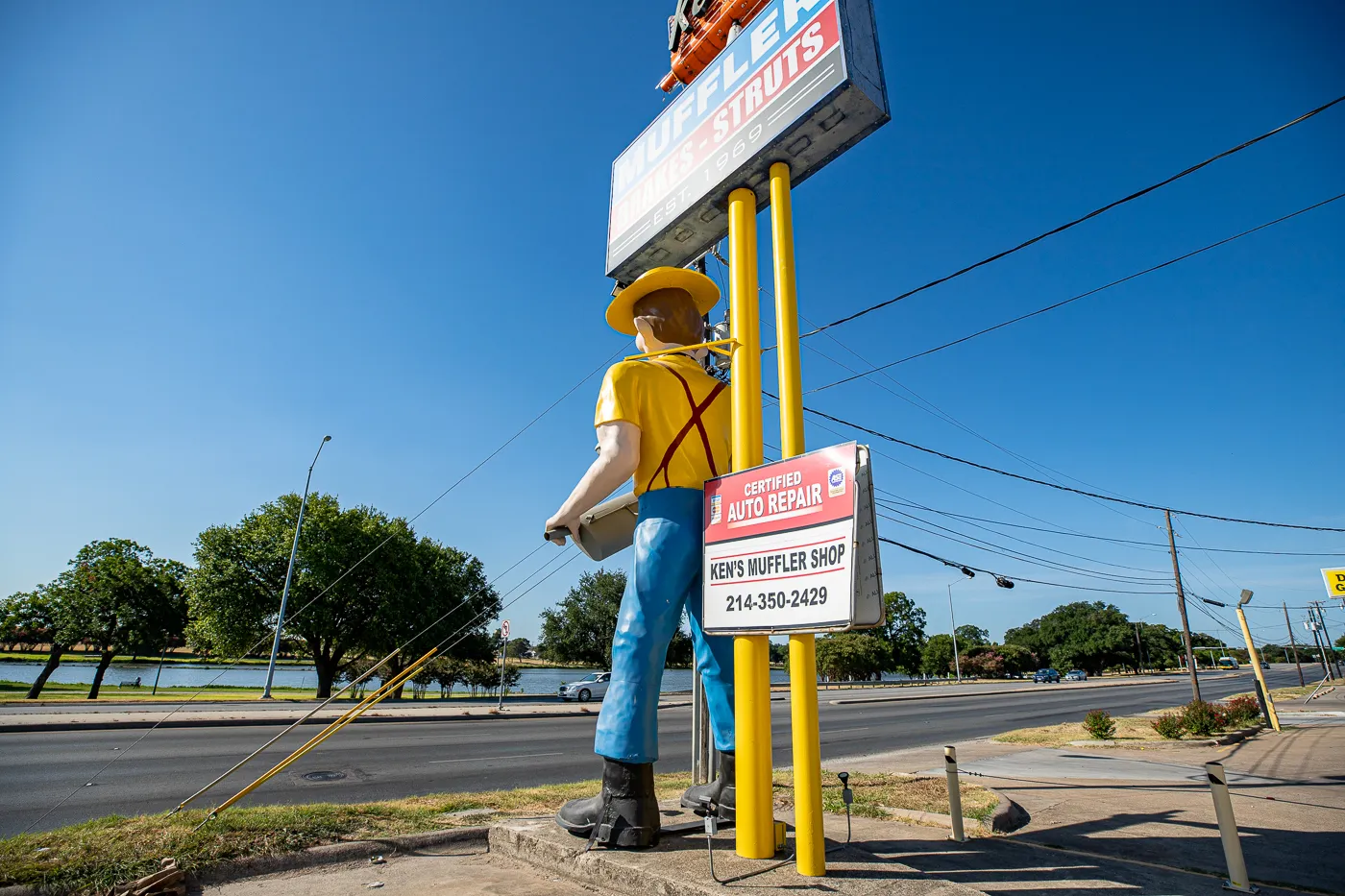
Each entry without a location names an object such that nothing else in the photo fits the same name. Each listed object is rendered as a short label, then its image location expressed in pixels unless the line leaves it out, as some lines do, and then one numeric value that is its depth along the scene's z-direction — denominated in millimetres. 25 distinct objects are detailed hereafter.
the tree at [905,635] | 67688
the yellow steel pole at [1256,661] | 13734
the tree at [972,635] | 105625
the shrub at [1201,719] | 13414
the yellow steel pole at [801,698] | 2779
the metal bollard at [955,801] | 4246
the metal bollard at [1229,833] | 3756
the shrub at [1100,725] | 13180
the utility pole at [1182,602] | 19612
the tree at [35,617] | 29141
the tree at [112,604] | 28844
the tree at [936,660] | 75250
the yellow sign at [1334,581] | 25016
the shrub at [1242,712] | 15289
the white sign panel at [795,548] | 2523
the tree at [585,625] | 55000
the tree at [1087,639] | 74500
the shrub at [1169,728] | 13125
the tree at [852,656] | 58406
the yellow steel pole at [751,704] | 2975
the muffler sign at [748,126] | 3271
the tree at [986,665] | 75875
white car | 27375
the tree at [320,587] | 27719
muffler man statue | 3314
